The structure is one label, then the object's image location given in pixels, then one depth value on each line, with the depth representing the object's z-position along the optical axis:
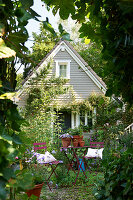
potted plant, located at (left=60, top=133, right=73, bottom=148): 5.34
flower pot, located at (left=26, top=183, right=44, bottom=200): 3.22
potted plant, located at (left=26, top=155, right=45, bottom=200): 3.23
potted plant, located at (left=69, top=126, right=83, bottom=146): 5.33
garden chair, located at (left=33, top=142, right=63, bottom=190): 4.25
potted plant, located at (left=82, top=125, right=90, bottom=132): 10.50
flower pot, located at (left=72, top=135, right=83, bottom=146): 5.39
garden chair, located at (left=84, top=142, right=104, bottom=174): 5.20
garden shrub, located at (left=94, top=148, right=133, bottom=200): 1.23
